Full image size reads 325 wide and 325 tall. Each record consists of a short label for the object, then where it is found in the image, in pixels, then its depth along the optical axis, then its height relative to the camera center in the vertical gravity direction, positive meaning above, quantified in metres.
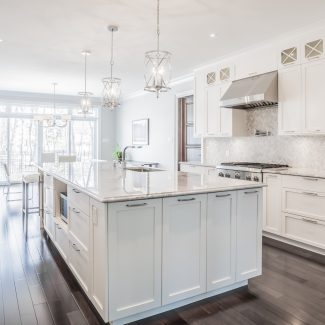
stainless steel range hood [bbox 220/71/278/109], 4.14 +0.86
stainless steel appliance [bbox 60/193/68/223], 3.12 -0.59
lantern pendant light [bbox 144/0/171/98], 2.69 +0.74
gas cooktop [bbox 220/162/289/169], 4.26 -0.18
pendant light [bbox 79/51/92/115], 4.95 +0.80
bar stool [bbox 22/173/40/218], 4.61 -0.42
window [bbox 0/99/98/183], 8.85 +0.50
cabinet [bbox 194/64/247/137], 4.99 +0.77
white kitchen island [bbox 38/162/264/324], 1.97 -0.65
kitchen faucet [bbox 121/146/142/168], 4.12 -0.15
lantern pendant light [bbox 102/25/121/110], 3.86 +0.79
